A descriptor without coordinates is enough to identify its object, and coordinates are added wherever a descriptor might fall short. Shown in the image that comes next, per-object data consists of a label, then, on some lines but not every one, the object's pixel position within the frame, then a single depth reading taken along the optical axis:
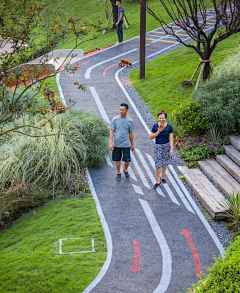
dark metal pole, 13.63
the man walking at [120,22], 17.88
